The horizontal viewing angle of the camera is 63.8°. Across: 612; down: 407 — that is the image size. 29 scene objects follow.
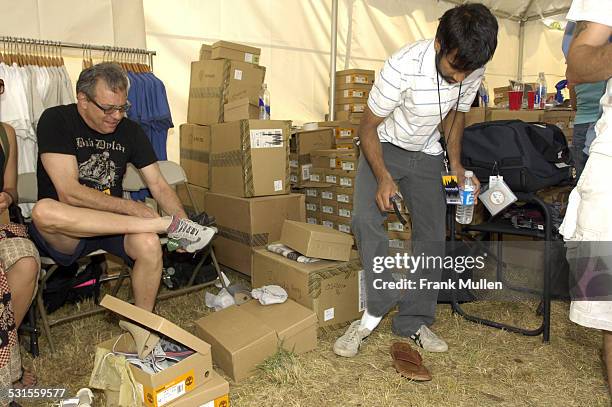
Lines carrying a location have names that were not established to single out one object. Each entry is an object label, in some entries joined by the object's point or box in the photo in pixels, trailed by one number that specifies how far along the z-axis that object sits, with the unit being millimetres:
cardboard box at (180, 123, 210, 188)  3672
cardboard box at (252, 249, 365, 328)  2436
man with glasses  2160
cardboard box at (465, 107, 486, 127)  3701
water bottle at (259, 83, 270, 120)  3707
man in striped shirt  2020
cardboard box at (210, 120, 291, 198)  3195
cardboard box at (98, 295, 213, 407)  1622
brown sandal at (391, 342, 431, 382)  2020
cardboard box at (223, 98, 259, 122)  3299
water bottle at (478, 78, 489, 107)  4551
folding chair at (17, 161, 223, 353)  2254
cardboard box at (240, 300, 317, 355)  2225
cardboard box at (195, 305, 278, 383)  2057
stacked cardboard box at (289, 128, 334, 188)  3916
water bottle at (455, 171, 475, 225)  2248
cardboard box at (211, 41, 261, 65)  3730
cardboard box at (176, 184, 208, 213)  3671
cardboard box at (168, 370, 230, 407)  1675
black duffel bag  2293
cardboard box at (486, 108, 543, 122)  3725
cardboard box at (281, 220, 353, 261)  2516
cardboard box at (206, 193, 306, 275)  3135
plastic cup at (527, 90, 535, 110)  4539
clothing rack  3113
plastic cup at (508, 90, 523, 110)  4480
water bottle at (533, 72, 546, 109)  4570
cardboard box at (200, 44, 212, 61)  3980
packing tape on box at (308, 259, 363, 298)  2422
